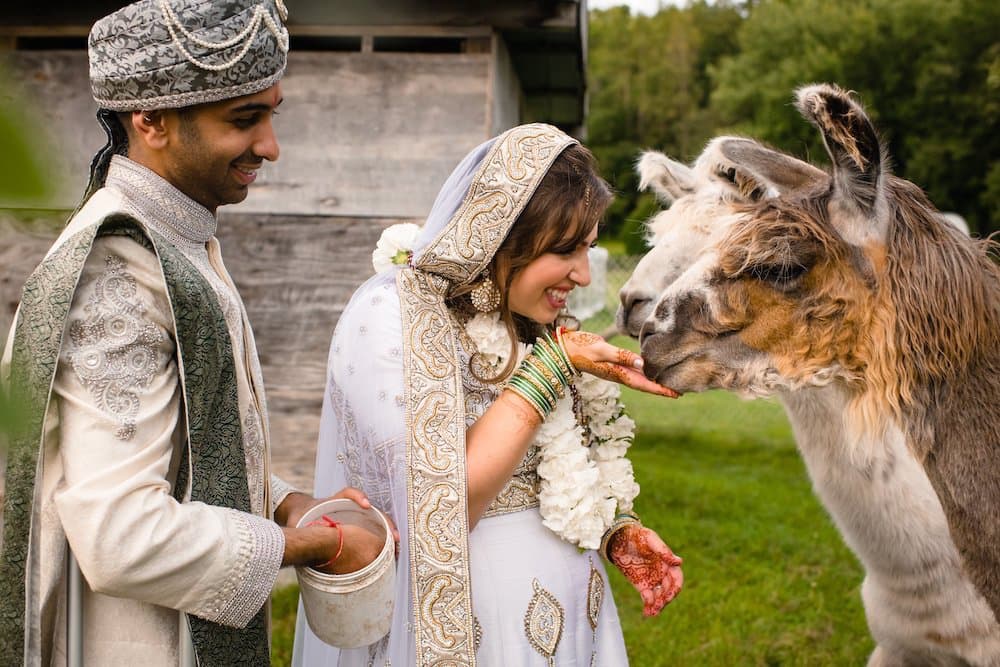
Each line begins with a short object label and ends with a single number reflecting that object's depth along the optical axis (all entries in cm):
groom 135
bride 189
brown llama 195
